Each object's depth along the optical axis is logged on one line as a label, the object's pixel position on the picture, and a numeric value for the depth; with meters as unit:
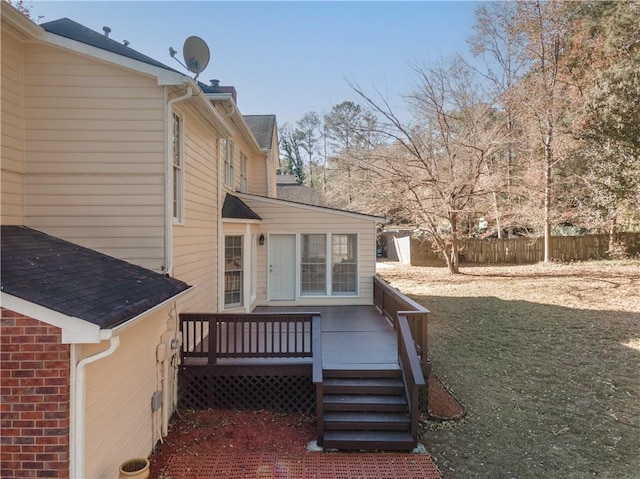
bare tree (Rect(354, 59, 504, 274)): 15.78
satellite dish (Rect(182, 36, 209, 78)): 6.80
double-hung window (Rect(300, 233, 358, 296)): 10.95
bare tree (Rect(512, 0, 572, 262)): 17.36
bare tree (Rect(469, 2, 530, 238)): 18.14
